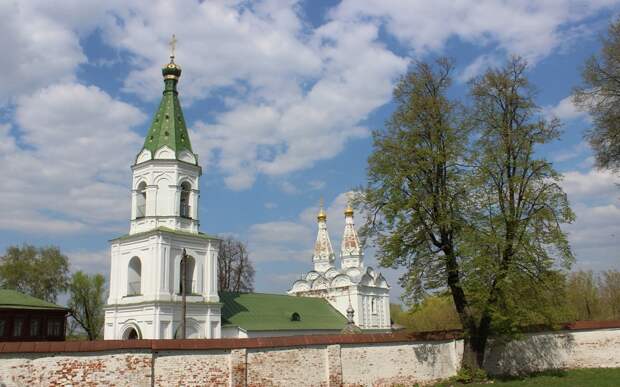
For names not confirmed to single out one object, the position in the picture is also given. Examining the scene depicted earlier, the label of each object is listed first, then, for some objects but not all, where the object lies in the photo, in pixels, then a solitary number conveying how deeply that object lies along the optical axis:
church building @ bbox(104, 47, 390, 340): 26.84
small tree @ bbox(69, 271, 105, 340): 42.50
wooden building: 32.62
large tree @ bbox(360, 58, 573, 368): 18.28
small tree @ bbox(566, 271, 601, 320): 33.41
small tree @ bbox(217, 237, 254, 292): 46.88
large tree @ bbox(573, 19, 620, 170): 15.59
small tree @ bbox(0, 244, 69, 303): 42.53
